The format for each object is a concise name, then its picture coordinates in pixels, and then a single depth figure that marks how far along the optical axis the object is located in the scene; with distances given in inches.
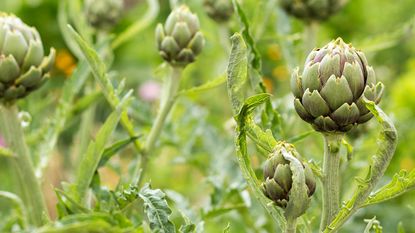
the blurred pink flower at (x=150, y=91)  149.2
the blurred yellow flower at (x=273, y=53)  147.4
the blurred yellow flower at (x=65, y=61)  149.3
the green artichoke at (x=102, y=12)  92.3
